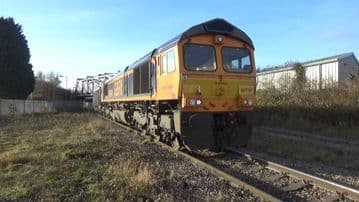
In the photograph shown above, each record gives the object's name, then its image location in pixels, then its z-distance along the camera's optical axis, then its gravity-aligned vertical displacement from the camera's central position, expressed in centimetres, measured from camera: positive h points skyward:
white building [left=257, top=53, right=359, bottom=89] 3462 +233
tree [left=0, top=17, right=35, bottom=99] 6384 +495
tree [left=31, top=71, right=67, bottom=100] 10269 +269
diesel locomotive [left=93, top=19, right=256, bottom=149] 1362 +45
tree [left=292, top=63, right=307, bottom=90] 3094 +165
